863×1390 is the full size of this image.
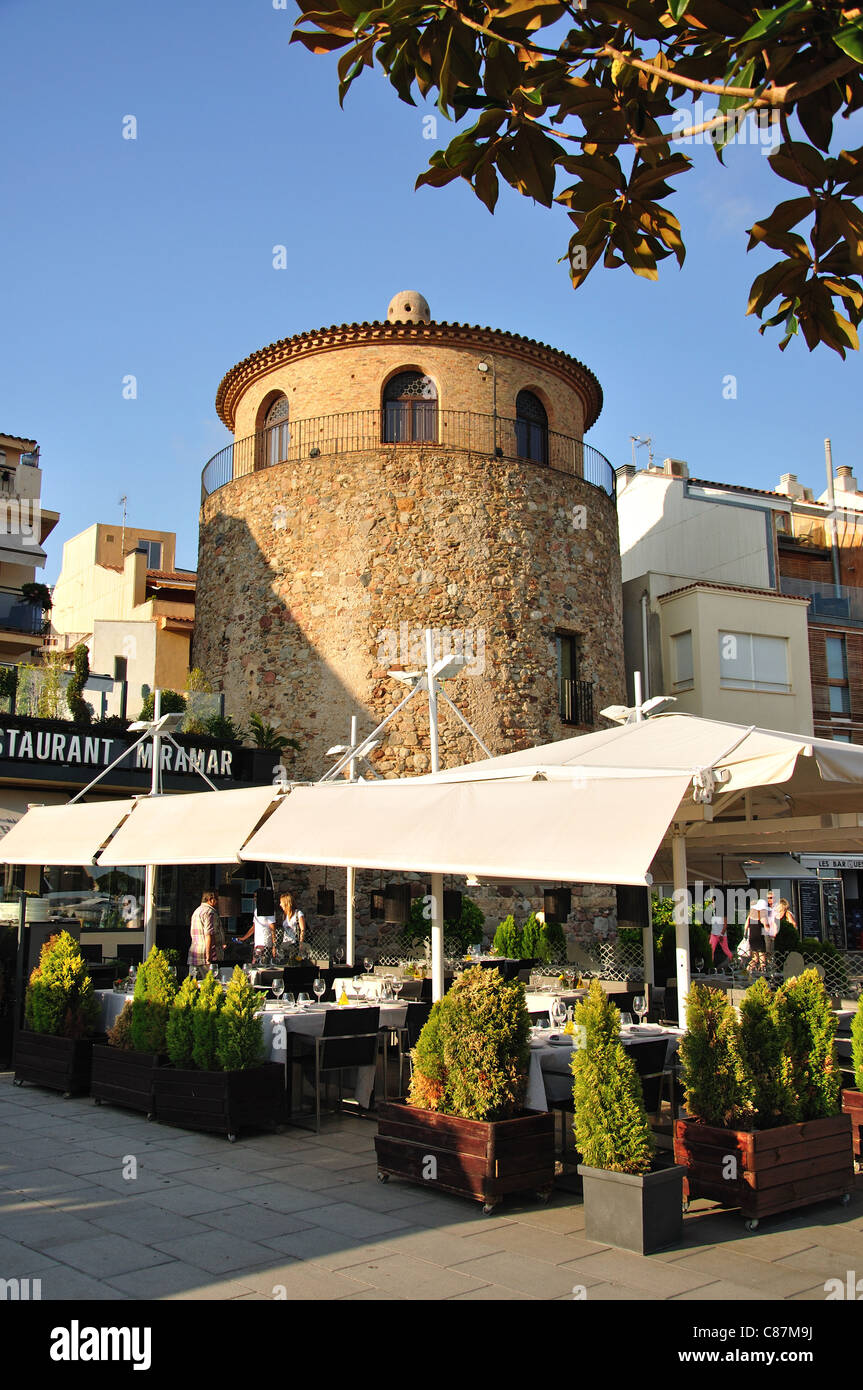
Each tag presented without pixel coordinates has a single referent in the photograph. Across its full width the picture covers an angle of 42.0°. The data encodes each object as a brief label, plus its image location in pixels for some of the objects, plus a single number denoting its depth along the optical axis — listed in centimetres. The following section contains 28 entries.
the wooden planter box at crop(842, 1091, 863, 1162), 803
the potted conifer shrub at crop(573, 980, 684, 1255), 611
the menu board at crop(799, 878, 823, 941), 3481
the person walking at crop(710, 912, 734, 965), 2434
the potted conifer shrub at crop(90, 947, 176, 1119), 965
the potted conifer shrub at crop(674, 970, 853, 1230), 660
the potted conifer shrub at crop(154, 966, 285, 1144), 890
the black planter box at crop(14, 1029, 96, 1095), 1063
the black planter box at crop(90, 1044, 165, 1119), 959
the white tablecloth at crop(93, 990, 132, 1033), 1108
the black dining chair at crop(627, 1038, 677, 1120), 788
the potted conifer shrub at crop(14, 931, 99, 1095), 1066
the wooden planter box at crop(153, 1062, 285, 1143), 886
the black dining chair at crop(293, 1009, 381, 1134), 942
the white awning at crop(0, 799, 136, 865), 1240
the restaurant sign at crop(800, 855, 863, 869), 3381
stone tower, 2441
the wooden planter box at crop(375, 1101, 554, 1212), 684
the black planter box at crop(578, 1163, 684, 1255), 607
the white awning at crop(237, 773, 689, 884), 639
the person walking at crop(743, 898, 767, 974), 1609
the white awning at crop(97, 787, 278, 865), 1012
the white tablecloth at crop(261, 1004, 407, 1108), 945
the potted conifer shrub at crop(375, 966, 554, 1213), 691
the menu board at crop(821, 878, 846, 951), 3509
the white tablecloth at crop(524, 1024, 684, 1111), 785
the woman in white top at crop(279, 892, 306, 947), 1630
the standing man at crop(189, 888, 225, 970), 1305
